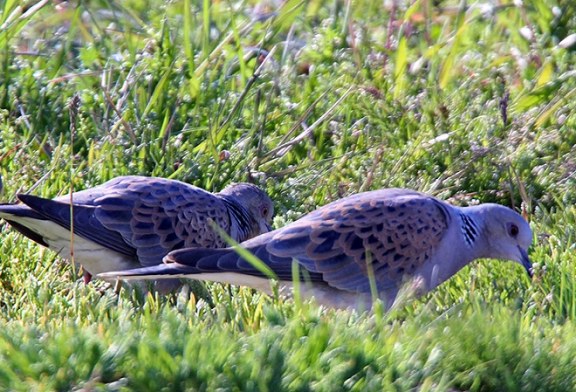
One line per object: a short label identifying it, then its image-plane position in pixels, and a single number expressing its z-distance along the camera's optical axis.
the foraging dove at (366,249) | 9.80
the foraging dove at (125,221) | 10.30
